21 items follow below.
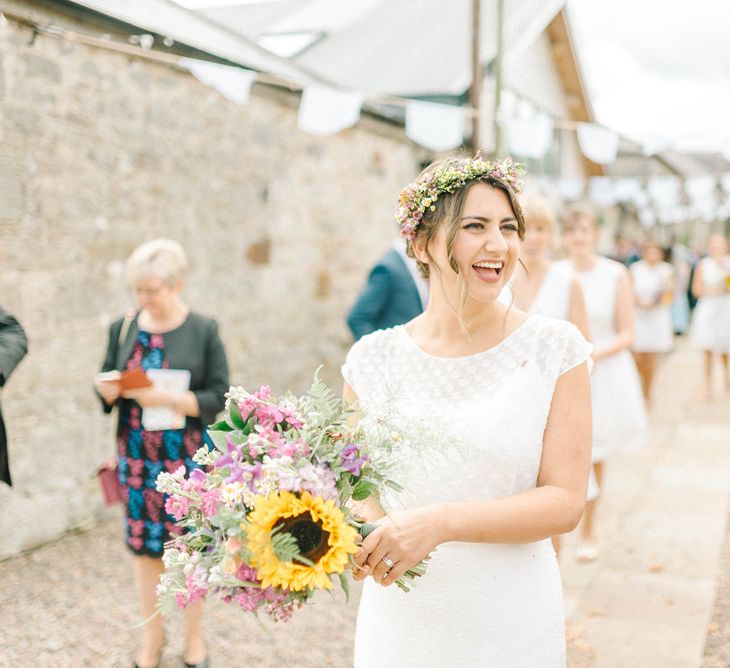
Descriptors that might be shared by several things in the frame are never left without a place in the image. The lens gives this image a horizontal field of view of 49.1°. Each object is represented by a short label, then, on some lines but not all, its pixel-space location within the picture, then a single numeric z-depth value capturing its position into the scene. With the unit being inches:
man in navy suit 171.3
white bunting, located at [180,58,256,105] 215.9
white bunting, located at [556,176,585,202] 605.0
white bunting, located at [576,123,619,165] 359.3
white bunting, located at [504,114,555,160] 366.6
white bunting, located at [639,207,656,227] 938.2
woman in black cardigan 138.2
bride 73.0
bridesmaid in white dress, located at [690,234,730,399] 393.1
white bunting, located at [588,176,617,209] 596.4
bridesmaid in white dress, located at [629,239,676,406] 364.5
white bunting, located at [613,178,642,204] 621.3
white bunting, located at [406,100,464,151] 303.3
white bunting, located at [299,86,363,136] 266.7
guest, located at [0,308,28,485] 125.3
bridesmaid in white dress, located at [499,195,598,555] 158.1
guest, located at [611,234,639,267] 654.5
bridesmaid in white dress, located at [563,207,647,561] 184.9
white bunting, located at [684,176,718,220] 578.6
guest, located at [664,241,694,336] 654.3
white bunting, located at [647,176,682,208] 640.7
